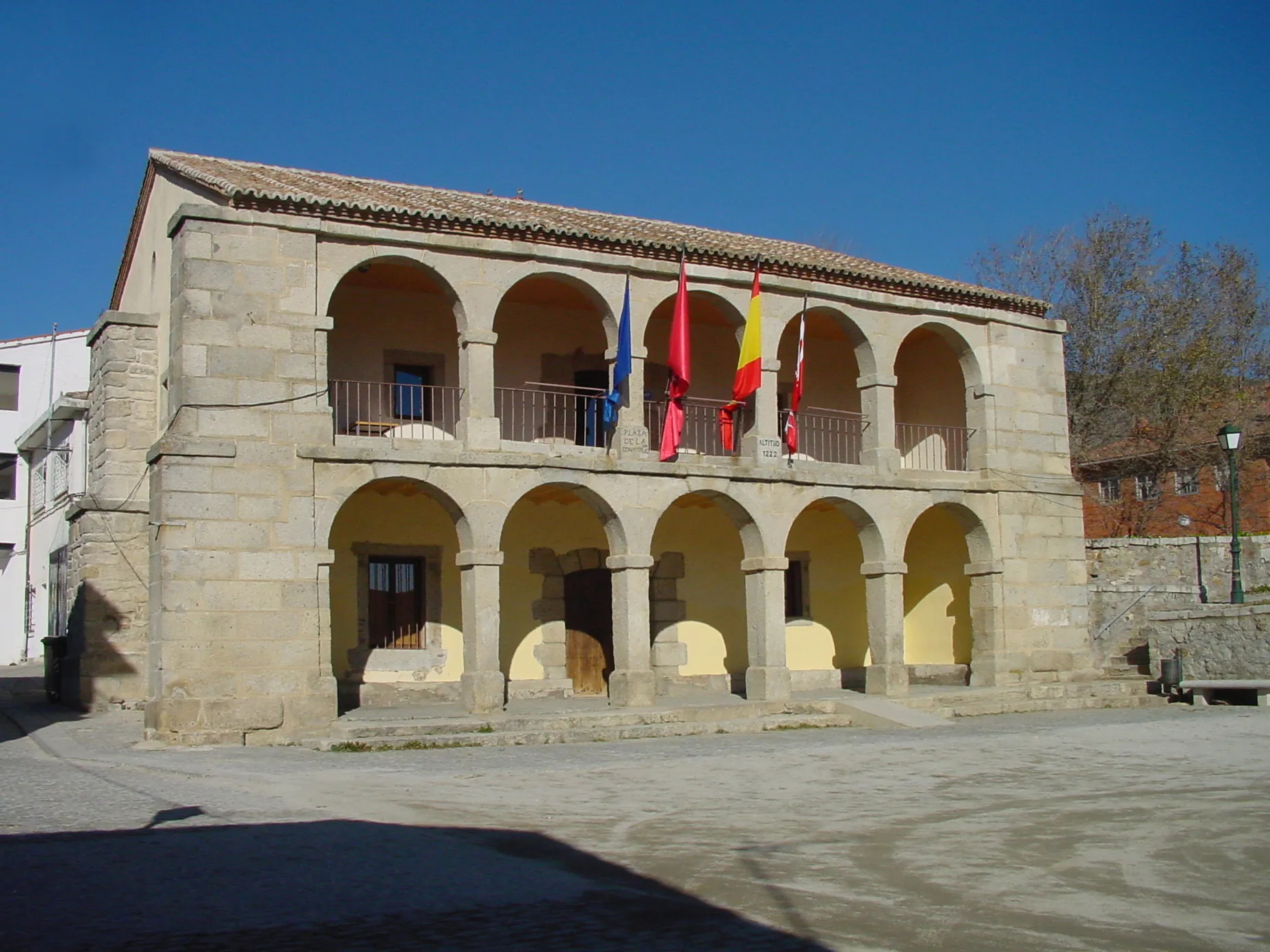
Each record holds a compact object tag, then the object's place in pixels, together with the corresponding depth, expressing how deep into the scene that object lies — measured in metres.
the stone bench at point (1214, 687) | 18.50
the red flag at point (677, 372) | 17.33
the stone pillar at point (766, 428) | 18.17
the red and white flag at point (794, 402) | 18.34
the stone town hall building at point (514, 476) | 14.91
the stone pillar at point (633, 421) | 17.22
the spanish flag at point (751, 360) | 17.69
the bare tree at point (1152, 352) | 28.75
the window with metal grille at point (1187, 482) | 29.08
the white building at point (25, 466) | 30.61
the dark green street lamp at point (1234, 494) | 19.59
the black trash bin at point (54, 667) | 19.22
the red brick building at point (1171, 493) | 29.02
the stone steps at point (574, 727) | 14.41
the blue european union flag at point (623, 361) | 16.91
